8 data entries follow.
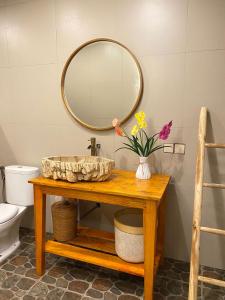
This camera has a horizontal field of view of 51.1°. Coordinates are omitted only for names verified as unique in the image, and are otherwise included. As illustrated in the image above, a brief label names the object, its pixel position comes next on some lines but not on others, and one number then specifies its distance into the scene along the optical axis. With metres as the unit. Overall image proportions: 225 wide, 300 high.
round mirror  1.82
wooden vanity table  1.41
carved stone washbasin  1.53
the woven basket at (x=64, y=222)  1.87
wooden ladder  1.17
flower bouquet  1.59
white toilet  2.05
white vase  1.68
